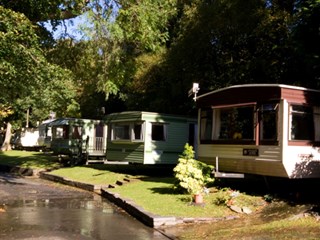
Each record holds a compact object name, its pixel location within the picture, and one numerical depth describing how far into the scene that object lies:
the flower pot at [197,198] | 9.09
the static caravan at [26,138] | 33.68
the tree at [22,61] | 9.83
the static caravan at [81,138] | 20.30
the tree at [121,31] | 12.13
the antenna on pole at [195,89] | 11.71
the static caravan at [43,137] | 29.07
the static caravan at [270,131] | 9.27
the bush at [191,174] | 9.71
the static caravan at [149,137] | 15.00
